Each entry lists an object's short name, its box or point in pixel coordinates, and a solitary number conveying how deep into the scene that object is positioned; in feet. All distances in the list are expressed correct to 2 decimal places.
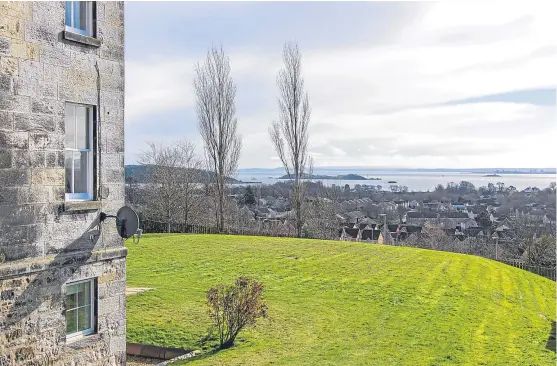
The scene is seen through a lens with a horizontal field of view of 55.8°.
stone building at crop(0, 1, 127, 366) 25.53
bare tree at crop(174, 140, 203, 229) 127.75
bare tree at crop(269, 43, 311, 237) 120.57
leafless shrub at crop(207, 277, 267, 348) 41.45
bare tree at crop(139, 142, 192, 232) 125.18
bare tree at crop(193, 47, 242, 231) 120.98
